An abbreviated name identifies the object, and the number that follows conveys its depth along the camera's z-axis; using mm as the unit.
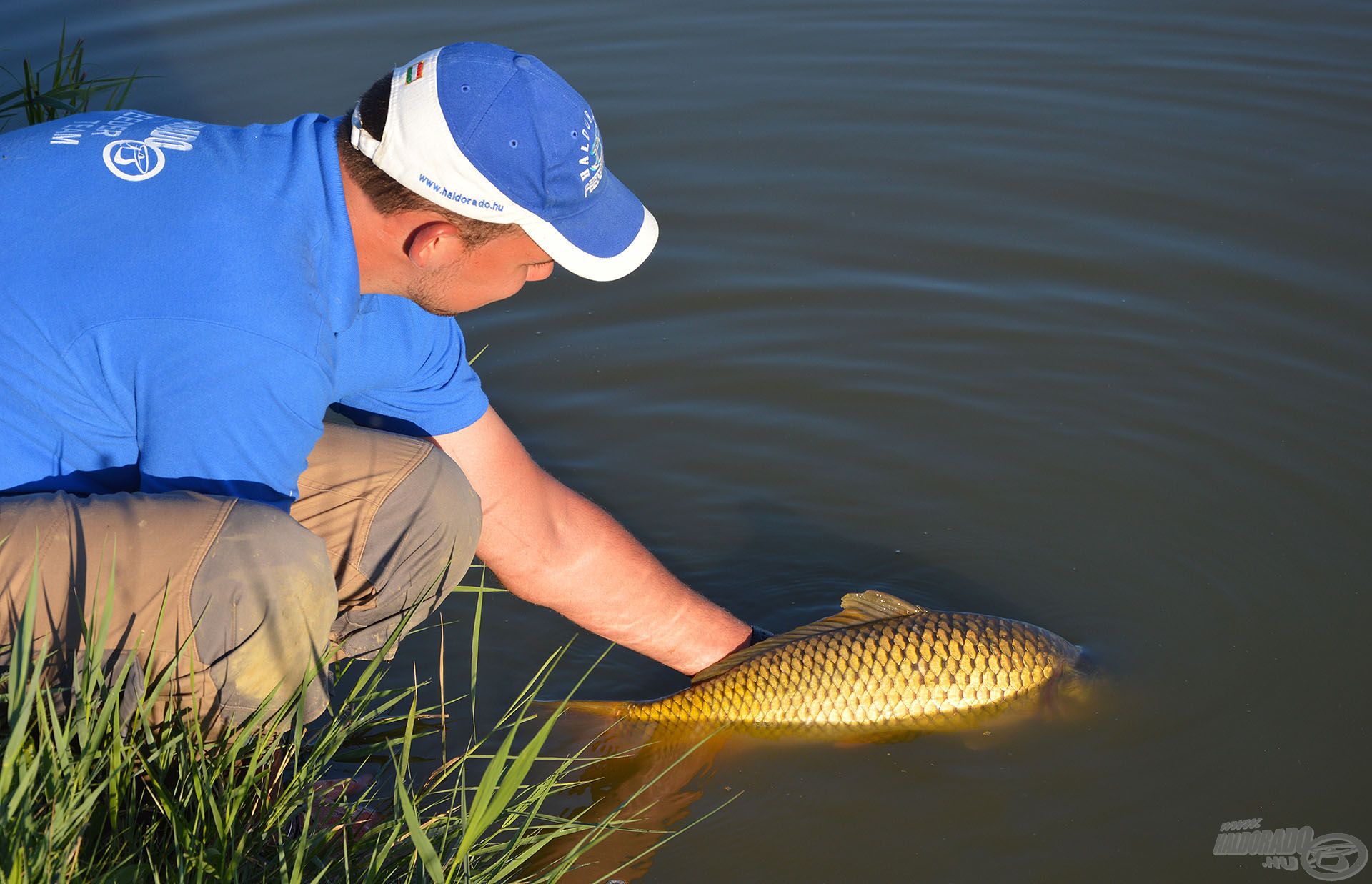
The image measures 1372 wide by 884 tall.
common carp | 2922
